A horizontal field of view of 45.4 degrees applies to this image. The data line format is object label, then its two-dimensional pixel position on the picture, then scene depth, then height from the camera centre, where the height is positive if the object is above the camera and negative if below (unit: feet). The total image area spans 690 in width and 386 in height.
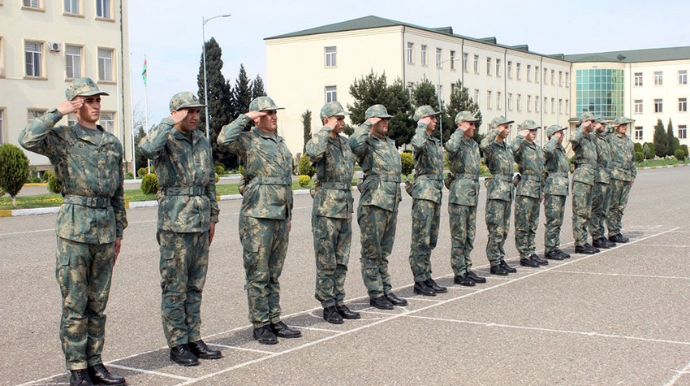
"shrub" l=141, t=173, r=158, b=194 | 82.64 -2.70
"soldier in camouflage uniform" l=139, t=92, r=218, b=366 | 20.62 -1.66
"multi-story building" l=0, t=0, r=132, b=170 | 125.49 +16.29
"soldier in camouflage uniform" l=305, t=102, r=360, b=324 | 25.32 -1.96
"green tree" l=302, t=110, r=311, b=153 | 195.72 +7.38
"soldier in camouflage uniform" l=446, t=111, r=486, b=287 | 32.07 -1.71
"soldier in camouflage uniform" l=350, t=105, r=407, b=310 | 27.35 -1.62
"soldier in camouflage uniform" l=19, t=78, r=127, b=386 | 18.45 -1.54
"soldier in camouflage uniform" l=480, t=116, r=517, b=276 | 34.60 -1.59
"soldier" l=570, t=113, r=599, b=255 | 42.06 -1.37
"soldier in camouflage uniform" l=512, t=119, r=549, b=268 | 37.40 -1.84
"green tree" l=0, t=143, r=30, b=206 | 71.31 -0.99
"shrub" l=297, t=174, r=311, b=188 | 101.65 -3.10
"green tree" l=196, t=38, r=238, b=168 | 187.52 +15.30
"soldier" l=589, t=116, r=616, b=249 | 44.14 -2.26
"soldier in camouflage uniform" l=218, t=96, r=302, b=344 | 22.79 -1.53
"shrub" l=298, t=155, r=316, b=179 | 107.40 -1.71
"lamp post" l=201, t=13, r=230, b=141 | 127.95 +21.06
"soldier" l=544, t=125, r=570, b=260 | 39.52 -1.82
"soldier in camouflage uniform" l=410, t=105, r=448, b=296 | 29.86 -1.81
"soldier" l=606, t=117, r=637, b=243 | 46.39 -1.65
